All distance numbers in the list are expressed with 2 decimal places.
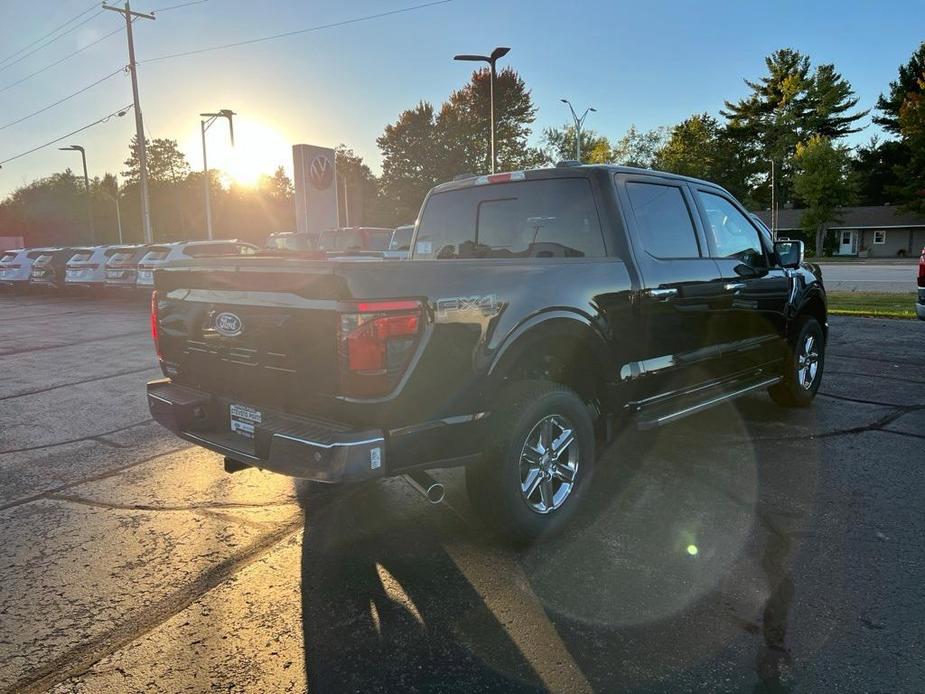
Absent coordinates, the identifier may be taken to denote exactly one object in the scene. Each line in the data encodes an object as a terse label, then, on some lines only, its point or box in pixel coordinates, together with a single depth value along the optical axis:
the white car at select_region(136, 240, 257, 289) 16.95
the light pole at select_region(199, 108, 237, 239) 34.16
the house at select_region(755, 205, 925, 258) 51.22
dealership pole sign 20.33
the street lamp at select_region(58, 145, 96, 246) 47.94
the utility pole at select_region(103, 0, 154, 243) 27.72
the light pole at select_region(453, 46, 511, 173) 24.36
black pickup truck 2.83
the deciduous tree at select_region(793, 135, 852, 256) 48.19
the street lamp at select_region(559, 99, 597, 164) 32.99
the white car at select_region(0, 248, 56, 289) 22.06
